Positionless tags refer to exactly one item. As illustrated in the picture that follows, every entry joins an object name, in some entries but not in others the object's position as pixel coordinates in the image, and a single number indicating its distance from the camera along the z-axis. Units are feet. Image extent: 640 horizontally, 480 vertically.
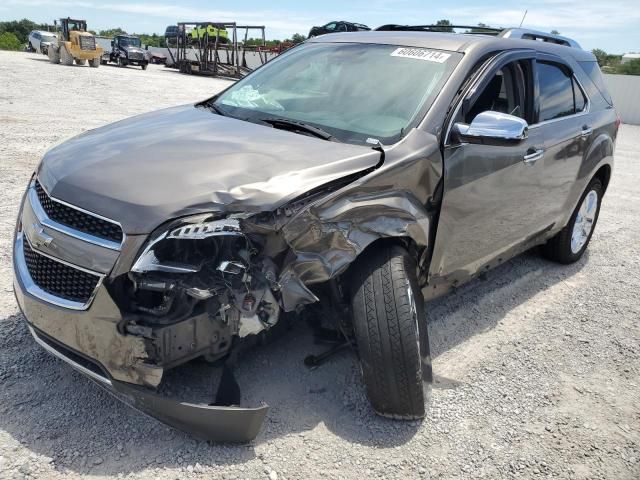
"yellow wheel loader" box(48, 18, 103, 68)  94.53
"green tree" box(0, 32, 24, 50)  162.71
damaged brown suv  7.72
